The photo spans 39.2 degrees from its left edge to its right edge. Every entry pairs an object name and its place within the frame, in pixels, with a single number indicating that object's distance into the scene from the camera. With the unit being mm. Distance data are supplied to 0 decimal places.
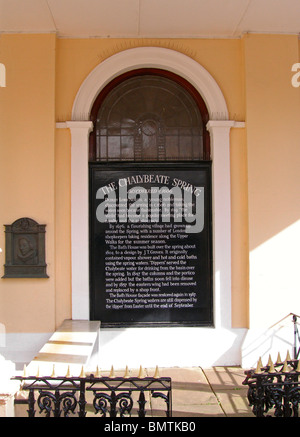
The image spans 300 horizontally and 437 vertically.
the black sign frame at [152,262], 6102
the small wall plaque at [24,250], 5828
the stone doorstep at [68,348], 4402
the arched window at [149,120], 6227
